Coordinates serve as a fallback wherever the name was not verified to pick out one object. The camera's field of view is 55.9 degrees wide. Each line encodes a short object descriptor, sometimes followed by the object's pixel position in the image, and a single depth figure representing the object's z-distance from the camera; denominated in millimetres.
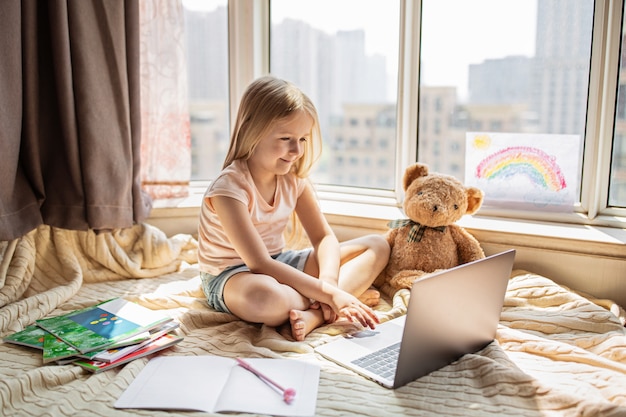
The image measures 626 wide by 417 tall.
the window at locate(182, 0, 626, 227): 1800
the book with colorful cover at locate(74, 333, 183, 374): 1291
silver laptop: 1138
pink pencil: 1139
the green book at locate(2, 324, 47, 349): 1404
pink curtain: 2115
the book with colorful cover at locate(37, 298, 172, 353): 1385
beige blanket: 1142
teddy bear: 1728
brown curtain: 1720
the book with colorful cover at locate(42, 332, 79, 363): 1325
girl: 1509
